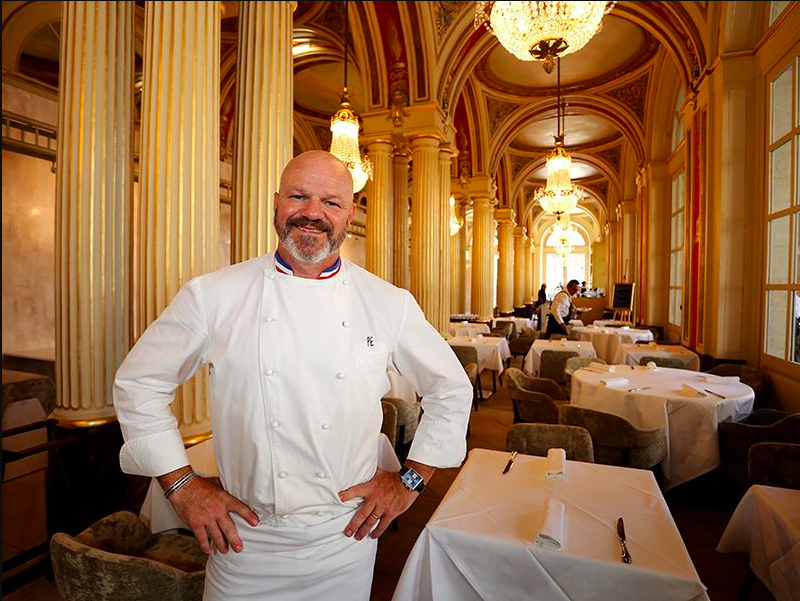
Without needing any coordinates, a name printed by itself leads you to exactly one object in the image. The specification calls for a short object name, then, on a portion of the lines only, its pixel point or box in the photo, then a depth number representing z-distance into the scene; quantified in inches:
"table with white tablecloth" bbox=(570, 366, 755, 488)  124.7
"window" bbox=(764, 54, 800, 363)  161.9
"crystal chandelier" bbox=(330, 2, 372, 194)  197.8
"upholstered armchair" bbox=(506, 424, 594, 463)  91.1
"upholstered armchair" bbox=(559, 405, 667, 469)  112.9
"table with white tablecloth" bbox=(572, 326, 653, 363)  290.5
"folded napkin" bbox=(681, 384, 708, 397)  131.6
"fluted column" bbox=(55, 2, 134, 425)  102.8
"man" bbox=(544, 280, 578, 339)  299.8
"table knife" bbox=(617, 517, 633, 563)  52.8
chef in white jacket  44.6
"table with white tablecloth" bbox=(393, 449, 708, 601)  52.3
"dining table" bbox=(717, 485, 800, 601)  63.4
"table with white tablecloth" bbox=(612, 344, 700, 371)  210.5
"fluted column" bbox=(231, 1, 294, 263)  116.4
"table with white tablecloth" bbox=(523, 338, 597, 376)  235.1
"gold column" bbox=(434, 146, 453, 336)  306.9
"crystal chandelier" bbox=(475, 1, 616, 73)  148.1
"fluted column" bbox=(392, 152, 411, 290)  320.2
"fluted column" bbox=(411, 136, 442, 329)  290.8
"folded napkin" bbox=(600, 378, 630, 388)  141.9
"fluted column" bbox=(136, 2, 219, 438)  97.3
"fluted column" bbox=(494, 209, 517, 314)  628.7
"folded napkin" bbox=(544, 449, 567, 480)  74.5
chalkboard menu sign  442.9
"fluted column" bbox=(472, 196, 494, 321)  466.3
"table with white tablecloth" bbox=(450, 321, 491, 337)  361.7
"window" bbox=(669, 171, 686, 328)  329.7
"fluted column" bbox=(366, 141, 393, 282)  287.3
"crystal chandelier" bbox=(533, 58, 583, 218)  285.3
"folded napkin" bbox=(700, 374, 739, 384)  150.3
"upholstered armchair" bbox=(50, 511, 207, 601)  52.1
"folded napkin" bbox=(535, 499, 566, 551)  55.5
